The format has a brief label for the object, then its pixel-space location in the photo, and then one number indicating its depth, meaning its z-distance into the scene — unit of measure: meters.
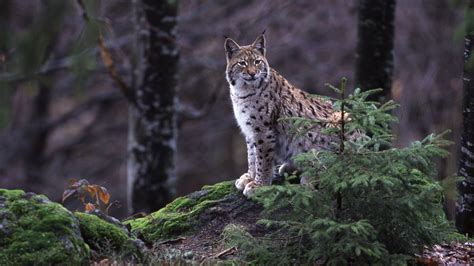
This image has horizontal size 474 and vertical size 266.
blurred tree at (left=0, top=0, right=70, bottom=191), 16.98
